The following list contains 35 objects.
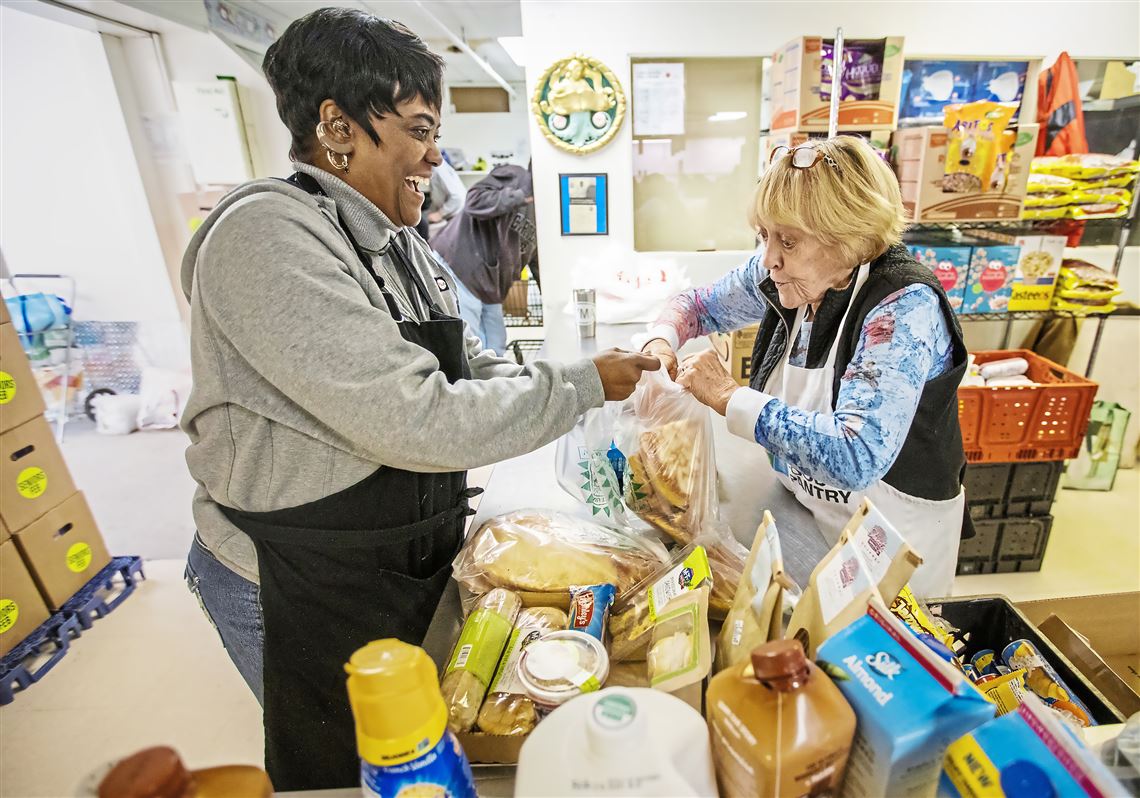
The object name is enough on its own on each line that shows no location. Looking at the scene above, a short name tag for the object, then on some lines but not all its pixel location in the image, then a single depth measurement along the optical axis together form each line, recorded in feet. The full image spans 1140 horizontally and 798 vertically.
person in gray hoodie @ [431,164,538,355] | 12.54
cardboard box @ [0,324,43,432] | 7.98
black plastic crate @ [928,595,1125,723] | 3.11
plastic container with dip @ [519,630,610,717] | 2.37
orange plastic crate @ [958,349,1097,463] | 8.23
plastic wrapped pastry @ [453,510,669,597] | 3.27
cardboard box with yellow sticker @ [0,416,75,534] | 7.93
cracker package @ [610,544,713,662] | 2.67
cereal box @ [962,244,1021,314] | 9.32
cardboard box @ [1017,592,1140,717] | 4.30
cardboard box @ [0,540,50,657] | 7.76
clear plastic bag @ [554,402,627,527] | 3.91
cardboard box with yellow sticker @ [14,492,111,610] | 8.21
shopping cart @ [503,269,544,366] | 18.72
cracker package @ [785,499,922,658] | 2.09
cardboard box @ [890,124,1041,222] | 8.66
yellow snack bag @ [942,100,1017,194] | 8.40
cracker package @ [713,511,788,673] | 2.30
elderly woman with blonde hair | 3.71
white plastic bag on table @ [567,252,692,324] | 9.75
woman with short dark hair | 2.72
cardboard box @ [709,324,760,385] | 10.23
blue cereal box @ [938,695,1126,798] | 1.61
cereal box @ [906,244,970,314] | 9.25
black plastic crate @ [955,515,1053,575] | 8.89
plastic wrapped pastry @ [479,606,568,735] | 2.38
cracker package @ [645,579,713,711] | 2.26
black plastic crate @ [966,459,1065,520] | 8.66
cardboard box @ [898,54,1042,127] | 11.05
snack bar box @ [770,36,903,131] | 9.23
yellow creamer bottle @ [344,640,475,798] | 1.60
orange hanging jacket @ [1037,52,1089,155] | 10.18
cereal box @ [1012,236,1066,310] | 9.36
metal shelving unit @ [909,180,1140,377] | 9.66
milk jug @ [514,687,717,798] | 1.61
